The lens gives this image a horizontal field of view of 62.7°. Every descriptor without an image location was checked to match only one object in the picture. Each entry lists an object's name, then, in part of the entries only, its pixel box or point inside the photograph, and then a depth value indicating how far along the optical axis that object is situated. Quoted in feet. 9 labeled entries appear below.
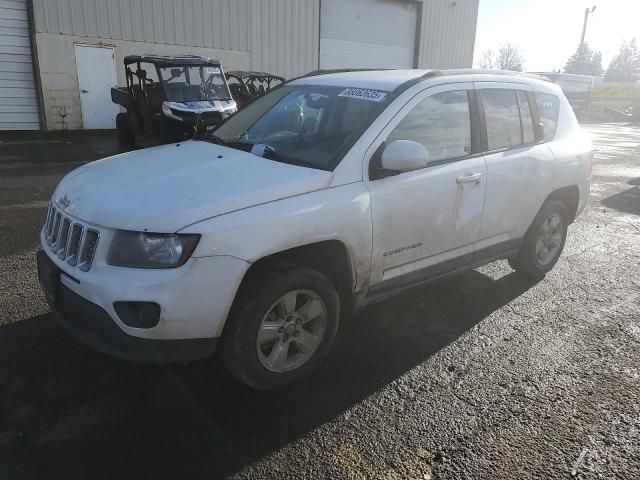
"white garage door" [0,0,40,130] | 47.29
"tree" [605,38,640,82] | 303.48
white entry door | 51.39
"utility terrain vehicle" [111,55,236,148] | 35.68
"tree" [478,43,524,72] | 261.65
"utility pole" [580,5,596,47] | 155.63
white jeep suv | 8.59
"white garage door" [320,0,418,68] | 67.00
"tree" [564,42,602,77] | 293.14
